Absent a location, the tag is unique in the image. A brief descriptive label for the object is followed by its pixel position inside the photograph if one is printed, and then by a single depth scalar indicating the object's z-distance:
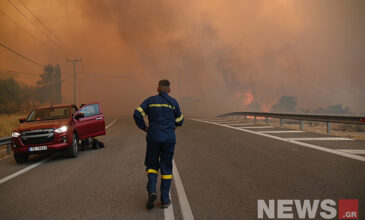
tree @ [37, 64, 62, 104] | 72.76
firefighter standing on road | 4.05
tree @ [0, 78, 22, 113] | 41.47
